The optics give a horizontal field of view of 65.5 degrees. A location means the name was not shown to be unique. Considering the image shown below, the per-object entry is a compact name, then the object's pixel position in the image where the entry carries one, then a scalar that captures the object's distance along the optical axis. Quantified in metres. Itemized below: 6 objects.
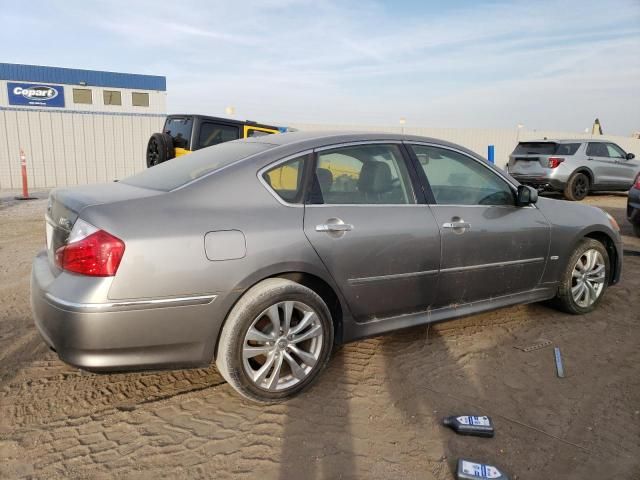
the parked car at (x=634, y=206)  7.60
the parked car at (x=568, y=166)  11.71
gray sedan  2.40
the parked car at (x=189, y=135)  9.09
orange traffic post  12.23
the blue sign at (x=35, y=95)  28.55
